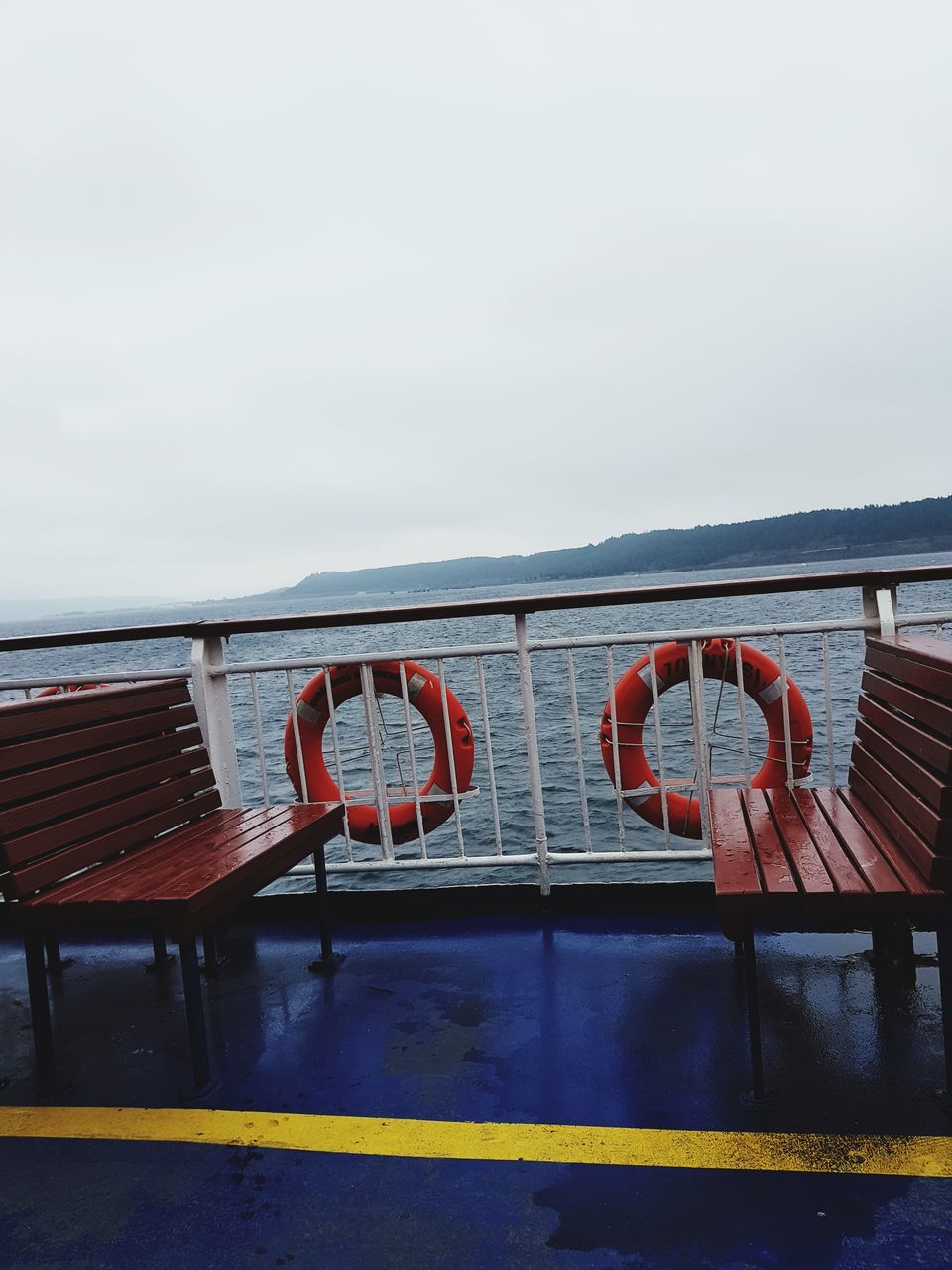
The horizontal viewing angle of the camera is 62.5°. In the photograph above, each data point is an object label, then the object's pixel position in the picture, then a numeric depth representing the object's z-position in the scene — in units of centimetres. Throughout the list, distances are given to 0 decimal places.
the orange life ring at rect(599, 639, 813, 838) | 347
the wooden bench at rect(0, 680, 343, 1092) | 202
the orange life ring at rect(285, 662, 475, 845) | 363
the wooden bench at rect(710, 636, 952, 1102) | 171
